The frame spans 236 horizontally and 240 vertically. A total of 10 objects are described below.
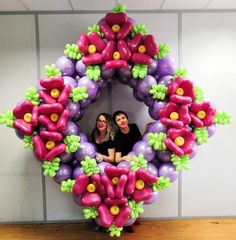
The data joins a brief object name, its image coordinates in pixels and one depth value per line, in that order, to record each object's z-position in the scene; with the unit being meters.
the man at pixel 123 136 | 2.53
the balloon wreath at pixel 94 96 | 2.20
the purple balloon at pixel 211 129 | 2.36
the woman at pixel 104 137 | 2.53
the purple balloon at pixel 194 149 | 2.26
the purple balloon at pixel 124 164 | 2.28
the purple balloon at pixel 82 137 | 2.40
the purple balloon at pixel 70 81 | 2.32
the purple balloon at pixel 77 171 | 2.30
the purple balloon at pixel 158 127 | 2.27
